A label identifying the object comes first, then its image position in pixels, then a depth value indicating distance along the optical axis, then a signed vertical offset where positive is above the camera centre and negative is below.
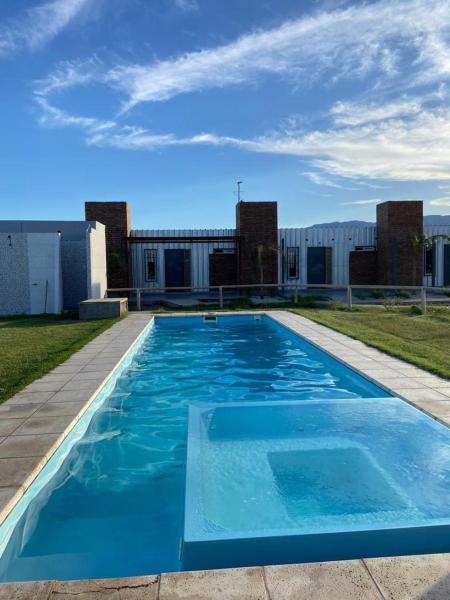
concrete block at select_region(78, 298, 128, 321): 12.39 -0.79
